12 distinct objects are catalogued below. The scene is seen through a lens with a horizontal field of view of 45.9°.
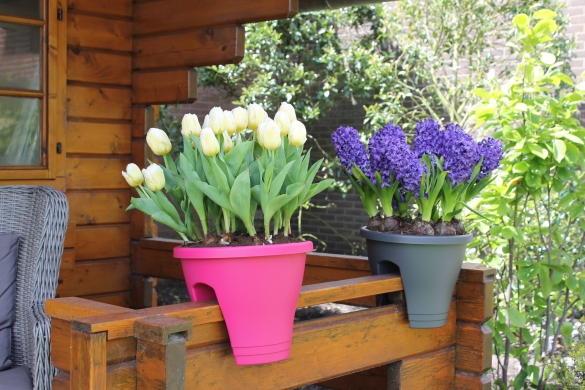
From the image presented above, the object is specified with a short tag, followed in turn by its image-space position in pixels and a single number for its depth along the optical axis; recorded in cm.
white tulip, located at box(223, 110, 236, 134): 143
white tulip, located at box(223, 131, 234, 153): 145
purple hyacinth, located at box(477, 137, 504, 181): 183
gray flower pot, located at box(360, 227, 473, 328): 182
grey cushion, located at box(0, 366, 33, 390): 191
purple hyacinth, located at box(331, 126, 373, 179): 185
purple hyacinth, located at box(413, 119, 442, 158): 183
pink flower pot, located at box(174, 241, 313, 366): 139
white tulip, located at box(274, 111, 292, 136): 149
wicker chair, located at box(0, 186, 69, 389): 208
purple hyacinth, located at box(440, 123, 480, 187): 178
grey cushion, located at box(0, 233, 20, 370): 210
